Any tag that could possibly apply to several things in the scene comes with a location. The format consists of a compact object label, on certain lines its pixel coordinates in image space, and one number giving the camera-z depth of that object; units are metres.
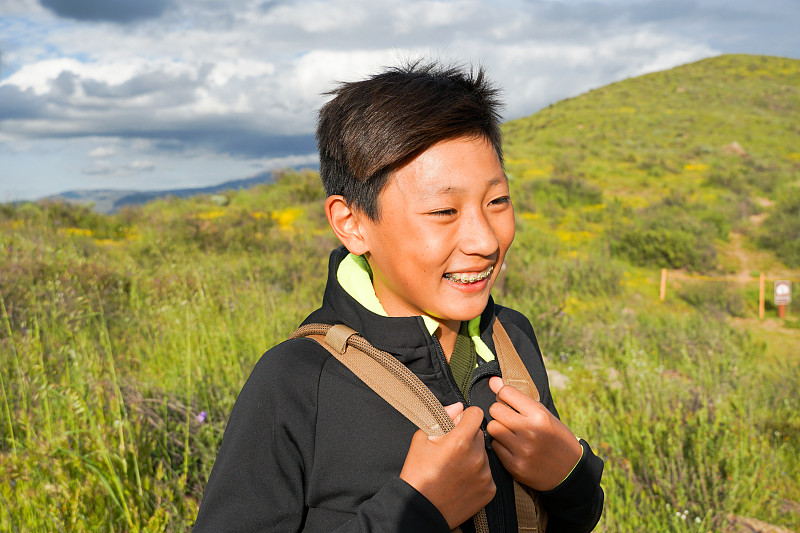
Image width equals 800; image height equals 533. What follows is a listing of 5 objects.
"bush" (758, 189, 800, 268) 14.02
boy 0.92
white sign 9.55
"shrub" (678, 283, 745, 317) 10.26
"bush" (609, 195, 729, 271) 13.20
